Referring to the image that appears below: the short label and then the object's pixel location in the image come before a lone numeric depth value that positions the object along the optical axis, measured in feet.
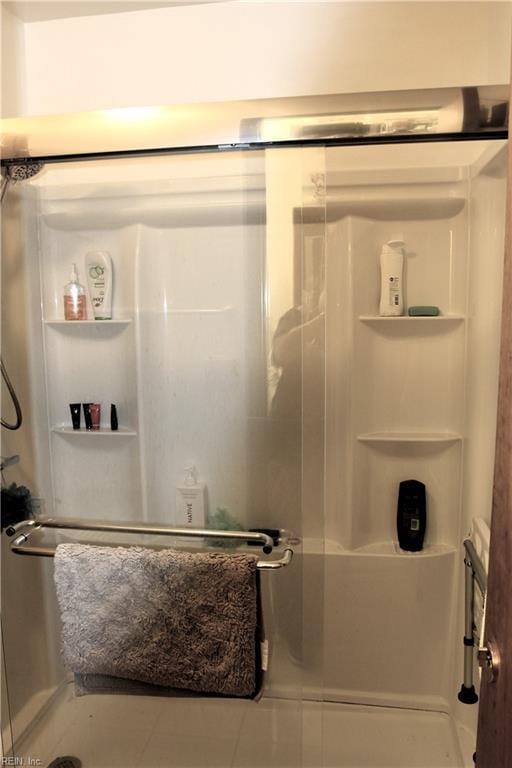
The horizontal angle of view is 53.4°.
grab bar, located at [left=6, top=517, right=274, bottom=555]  4.42
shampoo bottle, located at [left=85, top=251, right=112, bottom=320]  5.20
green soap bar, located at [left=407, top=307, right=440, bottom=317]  5.47
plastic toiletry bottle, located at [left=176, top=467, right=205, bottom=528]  4.99
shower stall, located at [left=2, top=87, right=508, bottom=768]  4.20
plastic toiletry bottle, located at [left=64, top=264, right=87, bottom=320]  5.25
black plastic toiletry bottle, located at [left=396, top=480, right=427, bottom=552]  5.68
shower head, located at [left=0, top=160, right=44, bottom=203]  4.25
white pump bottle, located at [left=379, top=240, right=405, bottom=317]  5.50
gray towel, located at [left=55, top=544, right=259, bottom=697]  3.82
